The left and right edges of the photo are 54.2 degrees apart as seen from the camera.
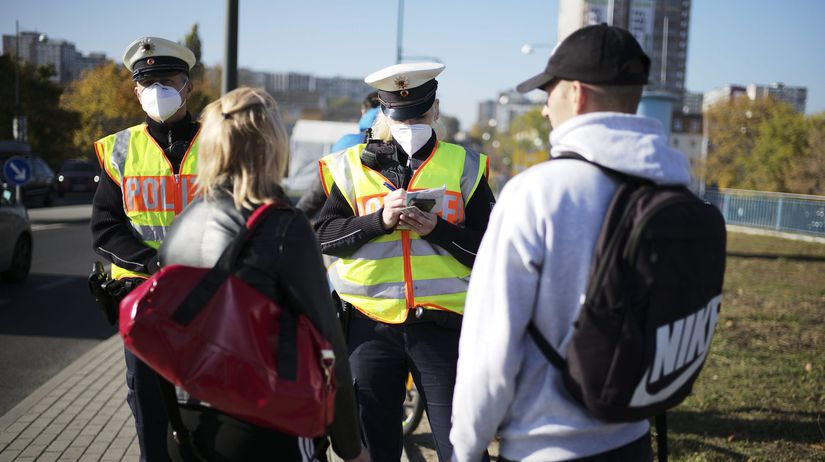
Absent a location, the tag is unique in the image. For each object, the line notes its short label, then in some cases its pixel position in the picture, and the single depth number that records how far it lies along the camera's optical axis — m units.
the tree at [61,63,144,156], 43.44
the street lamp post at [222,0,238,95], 7.65
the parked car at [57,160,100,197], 35.81
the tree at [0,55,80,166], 35.12
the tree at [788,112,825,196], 32.91
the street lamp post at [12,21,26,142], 30.00
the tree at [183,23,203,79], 36.21
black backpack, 1.93
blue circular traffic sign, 19.34
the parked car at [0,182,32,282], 11.36
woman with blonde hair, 2.21
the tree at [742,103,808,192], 38.12
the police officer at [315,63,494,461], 3.20
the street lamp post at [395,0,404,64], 33.44
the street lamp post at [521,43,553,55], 31.85
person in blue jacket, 5.57
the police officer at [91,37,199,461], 3.35
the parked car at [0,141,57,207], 25.75
